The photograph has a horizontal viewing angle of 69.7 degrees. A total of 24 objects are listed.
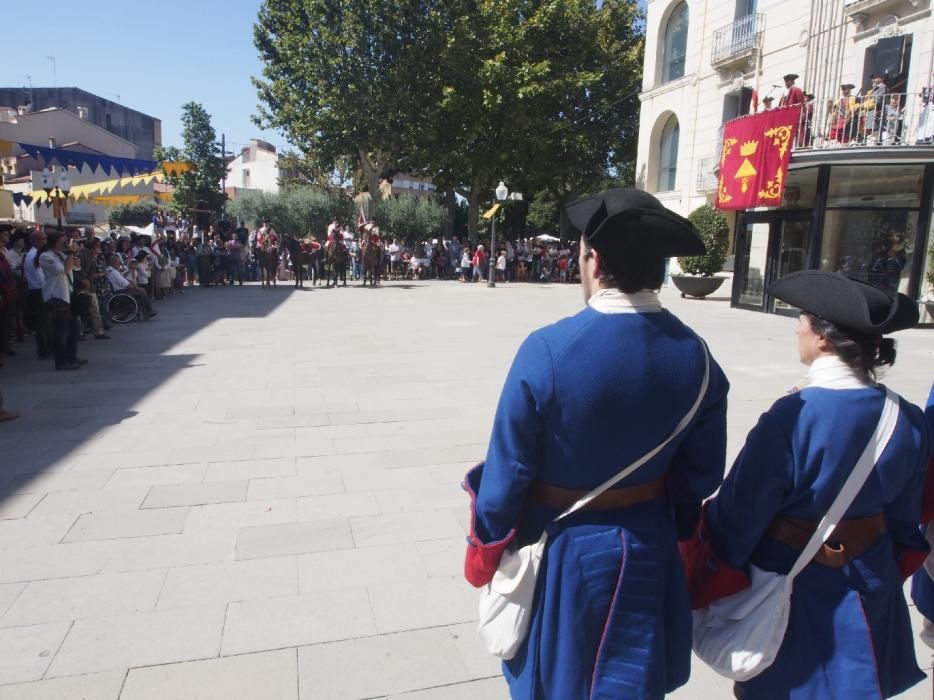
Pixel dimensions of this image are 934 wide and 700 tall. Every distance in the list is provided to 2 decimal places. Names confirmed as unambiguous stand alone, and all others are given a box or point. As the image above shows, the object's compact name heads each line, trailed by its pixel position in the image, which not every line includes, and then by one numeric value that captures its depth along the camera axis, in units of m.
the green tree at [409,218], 29.70
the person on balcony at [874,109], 13.58
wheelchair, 12.09
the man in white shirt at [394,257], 25.36
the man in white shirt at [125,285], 12.00
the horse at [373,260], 20.80
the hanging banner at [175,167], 16.75
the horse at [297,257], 20.20
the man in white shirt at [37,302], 8.97
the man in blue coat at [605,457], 1.62
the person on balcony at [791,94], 14.78
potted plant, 17.52
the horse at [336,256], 20.27
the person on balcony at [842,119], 13.97
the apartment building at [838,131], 13.40
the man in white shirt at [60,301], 7.97
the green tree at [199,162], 45.03
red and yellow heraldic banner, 14.02
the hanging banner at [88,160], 13.70
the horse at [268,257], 19.78
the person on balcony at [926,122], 12.70
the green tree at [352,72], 25.03
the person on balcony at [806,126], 15.08
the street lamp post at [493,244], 20.06
